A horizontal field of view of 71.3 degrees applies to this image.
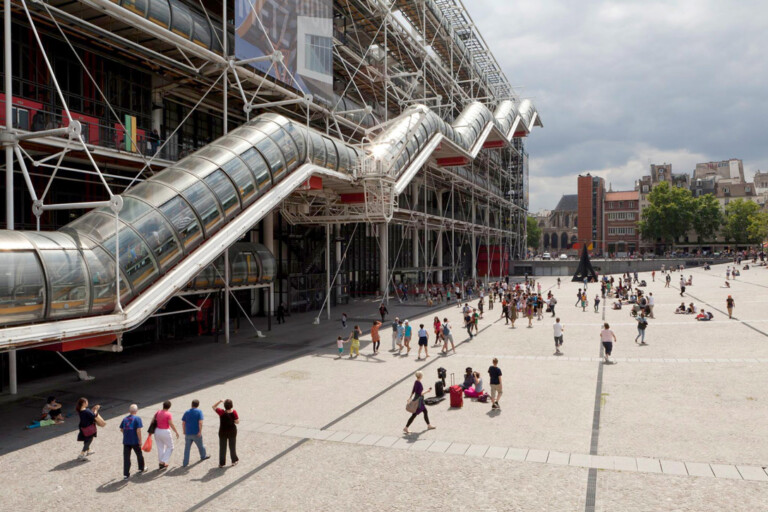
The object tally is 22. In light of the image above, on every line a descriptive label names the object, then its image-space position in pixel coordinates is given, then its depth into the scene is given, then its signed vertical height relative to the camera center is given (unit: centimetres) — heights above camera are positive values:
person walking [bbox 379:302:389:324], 2531 -277
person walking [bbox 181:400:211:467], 853 -278
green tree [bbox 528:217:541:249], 12648 +451
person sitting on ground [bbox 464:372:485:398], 1252 -322
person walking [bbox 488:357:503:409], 1168 -293
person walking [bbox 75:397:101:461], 885 -284
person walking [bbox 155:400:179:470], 840 -286
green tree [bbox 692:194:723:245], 9212 +625
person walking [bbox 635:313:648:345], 1909 -271
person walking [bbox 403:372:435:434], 1010 -285
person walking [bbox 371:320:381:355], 1853 -289
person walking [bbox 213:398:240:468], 848 -282
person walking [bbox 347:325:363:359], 1770 -298
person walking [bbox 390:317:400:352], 1902 -290
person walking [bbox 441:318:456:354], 1823 -290
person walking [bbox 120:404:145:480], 820 -281
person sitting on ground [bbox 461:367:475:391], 1275 -306
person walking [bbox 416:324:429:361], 1753 -283
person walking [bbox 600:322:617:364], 1616 -269
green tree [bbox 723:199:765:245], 9275 +525
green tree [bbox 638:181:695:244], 9175 +672
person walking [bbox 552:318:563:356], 1802 -284
